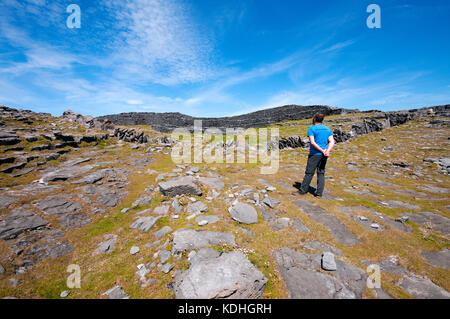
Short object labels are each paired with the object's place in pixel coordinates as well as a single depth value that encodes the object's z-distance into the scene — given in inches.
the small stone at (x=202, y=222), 180.6
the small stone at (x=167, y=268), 127.0
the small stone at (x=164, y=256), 138.9
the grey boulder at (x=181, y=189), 255.3
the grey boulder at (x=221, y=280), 102.4
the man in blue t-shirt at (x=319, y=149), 247.4
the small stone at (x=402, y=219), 186.4
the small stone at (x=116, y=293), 112.6
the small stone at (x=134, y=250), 156.5
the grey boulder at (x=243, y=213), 192.4
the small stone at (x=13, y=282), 125.3
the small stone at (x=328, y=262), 122.3
